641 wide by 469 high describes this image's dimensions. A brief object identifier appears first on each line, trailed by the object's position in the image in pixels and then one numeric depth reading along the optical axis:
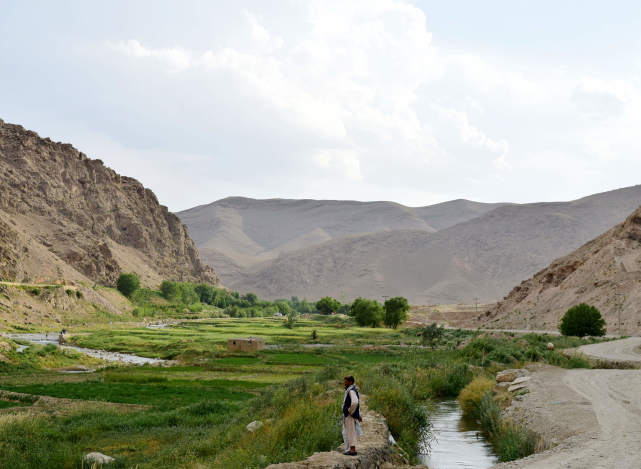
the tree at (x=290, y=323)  119.64
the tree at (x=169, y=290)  176.00
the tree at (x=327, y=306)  184.50
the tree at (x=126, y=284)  160.12
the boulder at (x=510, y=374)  36.09
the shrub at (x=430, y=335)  73.00
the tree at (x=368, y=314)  126.12
